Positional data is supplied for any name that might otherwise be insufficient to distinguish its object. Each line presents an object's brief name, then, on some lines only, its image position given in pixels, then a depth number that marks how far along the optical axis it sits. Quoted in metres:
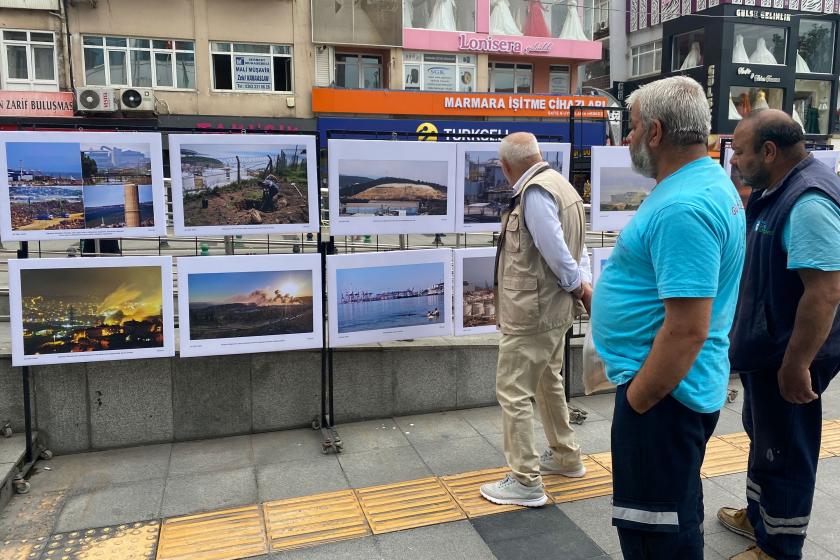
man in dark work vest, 2.57
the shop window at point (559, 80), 28.11
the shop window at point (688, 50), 33.06
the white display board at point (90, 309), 3.68
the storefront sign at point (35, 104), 20.81
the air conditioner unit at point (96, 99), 20.92
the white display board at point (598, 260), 4.85
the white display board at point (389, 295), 4.15
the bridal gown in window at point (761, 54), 32.47
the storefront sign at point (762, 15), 31.61
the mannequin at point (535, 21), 26.64
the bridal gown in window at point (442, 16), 25.25
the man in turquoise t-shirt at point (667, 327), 1.83
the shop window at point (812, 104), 34.69
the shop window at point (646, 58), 36.44
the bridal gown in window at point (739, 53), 31.84
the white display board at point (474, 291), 4.46
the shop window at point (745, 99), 32.03
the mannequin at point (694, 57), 33.09
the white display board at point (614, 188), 4.66
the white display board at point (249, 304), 3.91
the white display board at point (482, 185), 4.41
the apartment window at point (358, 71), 24.80
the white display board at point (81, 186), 3.59
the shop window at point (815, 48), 34.34
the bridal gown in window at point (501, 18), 26.03
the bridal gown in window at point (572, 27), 27.14
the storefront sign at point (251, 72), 22.97
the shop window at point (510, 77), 27.23
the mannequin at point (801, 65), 34.34
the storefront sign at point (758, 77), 32.03
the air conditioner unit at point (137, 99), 21.02
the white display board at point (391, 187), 4.11
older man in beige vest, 3.30
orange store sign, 23.95
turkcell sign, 23.41
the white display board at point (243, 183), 3.84
